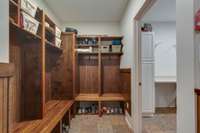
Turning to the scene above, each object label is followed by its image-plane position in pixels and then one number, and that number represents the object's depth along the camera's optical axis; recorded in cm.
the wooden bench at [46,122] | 138
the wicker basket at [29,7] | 137
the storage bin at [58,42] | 244
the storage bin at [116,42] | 311
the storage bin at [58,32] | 244
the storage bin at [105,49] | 311
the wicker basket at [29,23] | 135
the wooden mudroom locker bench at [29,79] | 151
